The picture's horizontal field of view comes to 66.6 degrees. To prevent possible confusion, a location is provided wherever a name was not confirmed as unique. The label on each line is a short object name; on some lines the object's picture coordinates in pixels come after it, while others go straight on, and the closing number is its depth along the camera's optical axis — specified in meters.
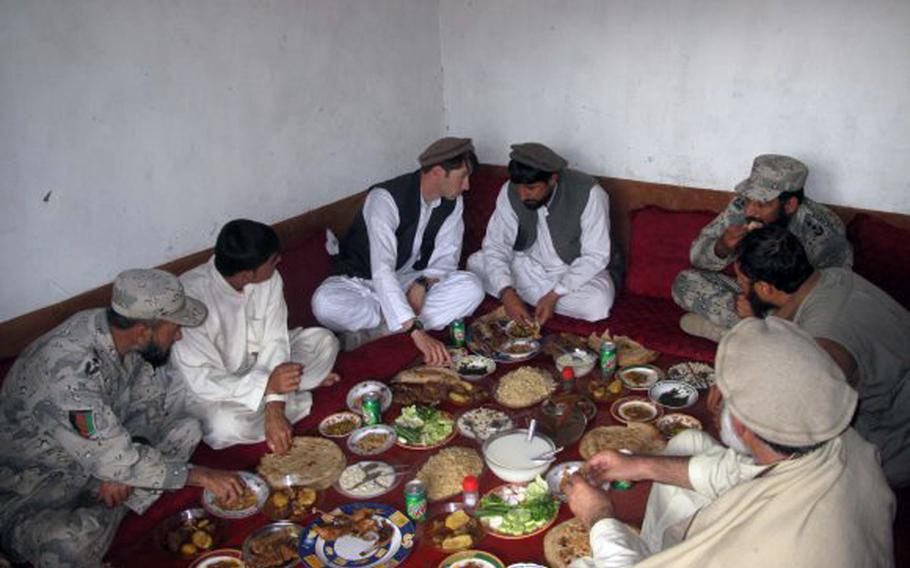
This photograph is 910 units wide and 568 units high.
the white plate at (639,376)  3.75
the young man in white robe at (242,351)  3.31
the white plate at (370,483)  3.04
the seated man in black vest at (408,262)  4.29
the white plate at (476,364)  3.99
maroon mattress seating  3.76
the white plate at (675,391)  3.56
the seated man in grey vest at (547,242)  4.51
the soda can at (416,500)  2.76
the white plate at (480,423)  3.40
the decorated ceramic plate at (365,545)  2.61
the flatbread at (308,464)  3.16
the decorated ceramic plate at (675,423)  3.32
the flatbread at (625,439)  3.18
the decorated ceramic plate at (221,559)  2.65
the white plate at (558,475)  2.89
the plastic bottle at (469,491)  2.77
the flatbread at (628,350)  4.03
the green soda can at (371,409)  3.52
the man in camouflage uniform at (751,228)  3.88
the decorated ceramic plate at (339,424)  3.54
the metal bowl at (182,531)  2.77
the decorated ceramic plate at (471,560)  2.55
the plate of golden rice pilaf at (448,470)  3.02
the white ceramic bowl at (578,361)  3.92
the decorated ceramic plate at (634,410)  3.46
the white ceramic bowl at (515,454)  2.93
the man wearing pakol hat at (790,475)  1.66
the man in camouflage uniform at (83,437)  2.66
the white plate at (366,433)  3.33
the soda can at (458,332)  4.32
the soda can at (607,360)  3.82
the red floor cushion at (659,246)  4.64
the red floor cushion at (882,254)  3.87
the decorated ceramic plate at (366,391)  3.73
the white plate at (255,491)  2.93
